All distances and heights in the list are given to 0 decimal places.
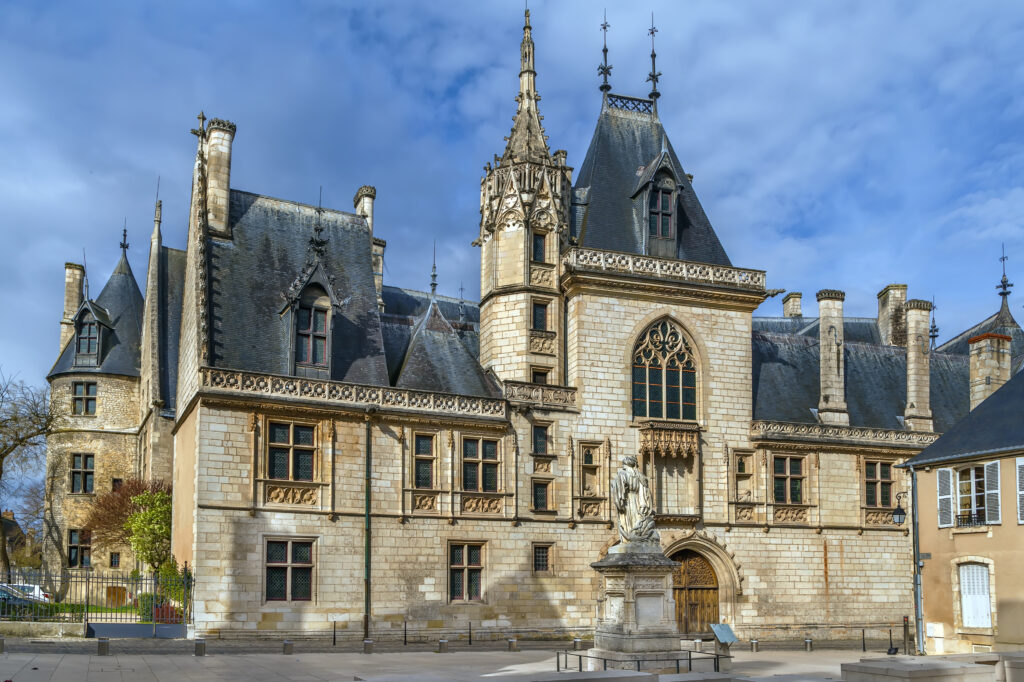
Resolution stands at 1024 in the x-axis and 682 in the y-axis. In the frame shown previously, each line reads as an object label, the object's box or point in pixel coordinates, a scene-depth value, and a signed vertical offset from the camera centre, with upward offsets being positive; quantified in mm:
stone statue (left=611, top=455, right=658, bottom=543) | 19578 -352
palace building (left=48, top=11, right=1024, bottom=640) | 26438 +1843
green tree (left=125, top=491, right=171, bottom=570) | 31031 -1216
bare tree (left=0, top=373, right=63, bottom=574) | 33312 +1863
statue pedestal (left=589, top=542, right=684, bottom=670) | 18609 -2155
